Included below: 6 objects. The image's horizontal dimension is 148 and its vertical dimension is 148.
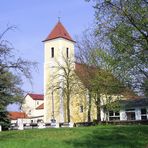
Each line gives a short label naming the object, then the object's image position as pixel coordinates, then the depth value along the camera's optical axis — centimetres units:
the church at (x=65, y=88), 3808
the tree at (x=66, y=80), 3820
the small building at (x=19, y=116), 6539
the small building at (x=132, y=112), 3853
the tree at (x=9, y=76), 1642
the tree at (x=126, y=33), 1163
